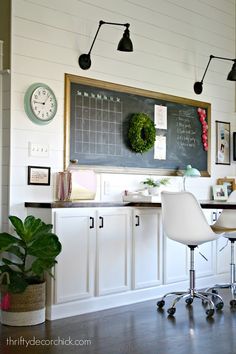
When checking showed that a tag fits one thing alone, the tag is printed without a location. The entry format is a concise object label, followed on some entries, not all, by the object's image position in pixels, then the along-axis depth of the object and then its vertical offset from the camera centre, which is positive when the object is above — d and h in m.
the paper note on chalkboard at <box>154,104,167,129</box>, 5.79 +0.73
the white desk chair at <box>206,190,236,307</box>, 5.05 -0.39
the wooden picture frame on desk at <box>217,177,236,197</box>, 6.54 +0.03
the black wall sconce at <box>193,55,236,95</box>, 6.23 +1.15
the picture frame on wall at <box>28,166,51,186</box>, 4.63 +0.08
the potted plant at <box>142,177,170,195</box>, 5.48 +0.01
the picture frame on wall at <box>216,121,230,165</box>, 6.55 +0.52
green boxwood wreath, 5.44 +0.53
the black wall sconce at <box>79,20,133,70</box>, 4.90 +1.24
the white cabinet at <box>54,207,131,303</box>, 4.44 -0.58
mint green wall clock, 4.62 +0.70
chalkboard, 5.01 +0.58
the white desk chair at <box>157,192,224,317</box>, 4.46 -0.31
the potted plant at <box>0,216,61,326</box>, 4.10 -0.64
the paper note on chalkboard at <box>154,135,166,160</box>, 5.77 +0.39
